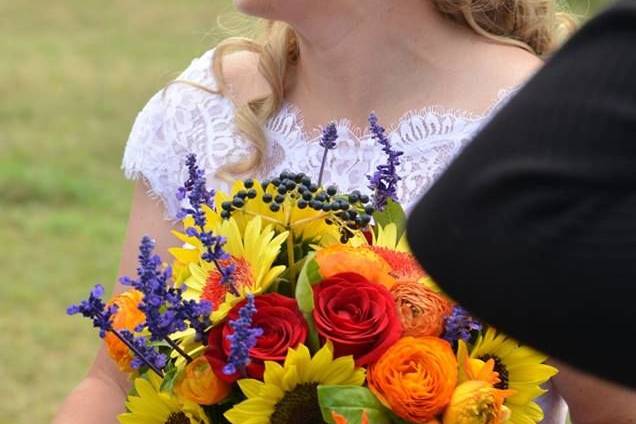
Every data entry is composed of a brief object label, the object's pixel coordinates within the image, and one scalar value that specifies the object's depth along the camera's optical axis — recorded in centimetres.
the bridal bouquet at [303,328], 247
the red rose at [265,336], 248
